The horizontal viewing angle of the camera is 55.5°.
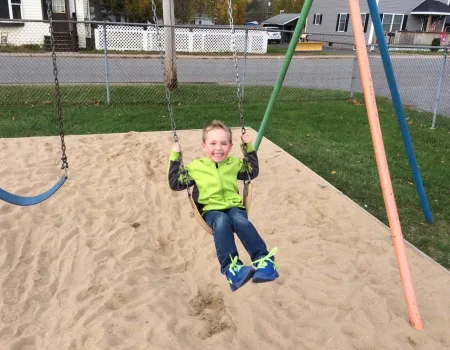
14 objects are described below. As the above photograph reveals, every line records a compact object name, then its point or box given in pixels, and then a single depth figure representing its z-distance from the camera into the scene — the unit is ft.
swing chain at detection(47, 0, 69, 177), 10.05
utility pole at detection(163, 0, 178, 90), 32.22
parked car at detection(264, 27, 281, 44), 101.75
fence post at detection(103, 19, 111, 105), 27.63
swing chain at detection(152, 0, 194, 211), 10.00
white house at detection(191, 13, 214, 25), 132.05
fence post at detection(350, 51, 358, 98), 35.07
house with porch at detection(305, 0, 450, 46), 88.74
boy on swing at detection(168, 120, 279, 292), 9.05
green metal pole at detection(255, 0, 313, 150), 14.08
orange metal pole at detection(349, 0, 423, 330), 9.62
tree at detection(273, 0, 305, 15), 142.97
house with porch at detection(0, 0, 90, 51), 59.88
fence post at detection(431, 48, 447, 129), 26.21
